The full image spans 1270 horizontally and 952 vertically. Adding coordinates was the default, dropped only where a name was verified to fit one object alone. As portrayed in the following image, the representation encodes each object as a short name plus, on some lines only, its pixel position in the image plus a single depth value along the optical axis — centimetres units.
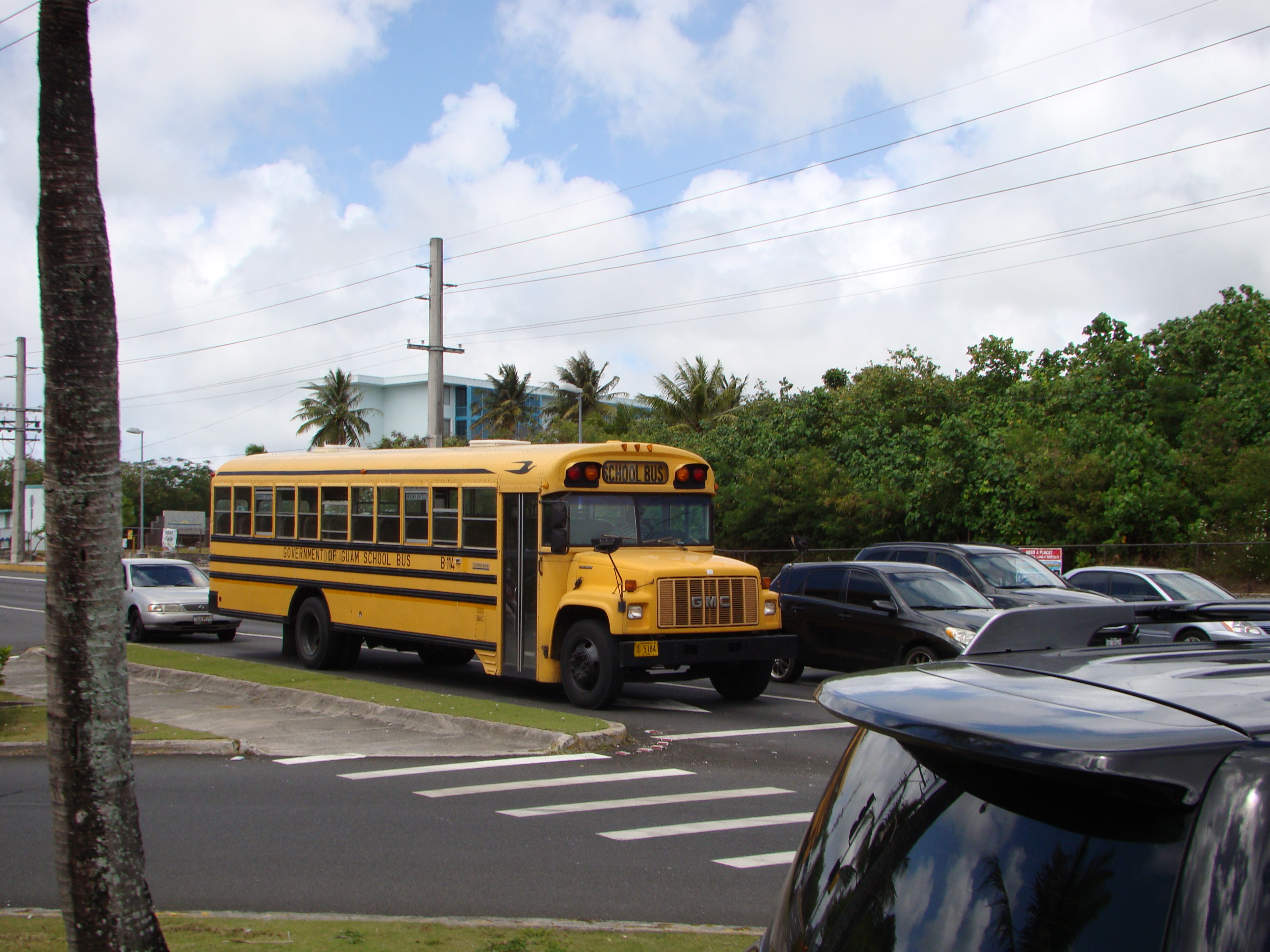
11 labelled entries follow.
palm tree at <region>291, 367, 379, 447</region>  7119
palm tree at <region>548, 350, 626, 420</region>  6912
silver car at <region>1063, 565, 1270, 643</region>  1862
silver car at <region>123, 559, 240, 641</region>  2308
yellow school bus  1349
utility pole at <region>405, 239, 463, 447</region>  2808
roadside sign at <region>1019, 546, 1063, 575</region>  2767
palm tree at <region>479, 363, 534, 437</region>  7256
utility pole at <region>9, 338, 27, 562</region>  5844
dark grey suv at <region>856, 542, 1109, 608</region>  1783
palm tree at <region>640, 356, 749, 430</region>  5747
